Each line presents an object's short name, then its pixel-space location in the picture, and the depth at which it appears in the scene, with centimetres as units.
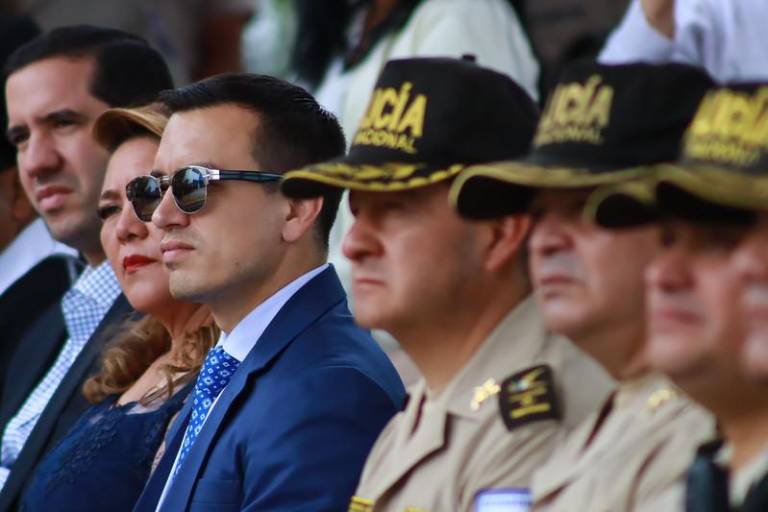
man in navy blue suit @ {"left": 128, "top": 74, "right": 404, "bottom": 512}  809
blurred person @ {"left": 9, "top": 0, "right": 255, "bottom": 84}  2059
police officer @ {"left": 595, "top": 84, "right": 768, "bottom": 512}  552
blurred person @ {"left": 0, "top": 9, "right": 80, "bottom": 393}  1361
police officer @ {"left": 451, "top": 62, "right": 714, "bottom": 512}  619
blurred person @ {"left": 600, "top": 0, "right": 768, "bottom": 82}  981
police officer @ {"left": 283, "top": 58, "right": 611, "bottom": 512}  698
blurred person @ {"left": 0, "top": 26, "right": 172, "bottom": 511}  1172
